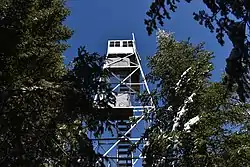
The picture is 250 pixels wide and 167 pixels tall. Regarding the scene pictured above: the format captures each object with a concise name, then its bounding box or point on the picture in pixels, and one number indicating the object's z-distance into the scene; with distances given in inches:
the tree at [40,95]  287.1
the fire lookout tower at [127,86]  535.1
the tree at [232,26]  147.6
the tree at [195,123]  395.9
